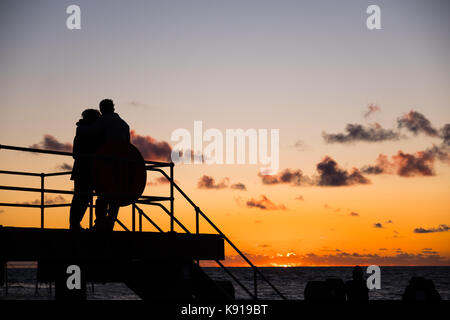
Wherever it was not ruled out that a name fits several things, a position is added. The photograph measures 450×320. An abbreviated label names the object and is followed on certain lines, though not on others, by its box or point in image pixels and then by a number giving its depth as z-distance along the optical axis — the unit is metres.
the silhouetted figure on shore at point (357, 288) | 22.73
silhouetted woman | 14.44
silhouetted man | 14.98
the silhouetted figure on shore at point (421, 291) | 23.30
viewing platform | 13.43
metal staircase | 14.12
